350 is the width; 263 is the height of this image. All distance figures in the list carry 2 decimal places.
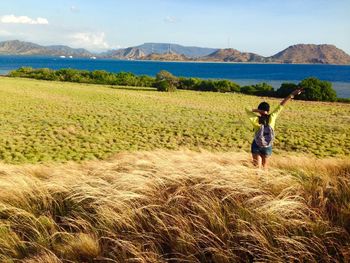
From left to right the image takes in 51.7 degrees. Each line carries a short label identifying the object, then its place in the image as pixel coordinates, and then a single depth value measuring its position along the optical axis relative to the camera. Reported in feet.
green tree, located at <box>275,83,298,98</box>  122.73
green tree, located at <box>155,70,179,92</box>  131.13
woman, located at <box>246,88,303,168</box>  20.26
